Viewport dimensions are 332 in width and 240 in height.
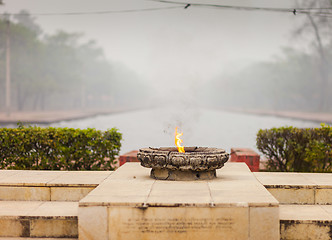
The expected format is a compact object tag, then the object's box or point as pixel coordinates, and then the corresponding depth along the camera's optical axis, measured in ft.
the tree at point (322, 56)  118.32
